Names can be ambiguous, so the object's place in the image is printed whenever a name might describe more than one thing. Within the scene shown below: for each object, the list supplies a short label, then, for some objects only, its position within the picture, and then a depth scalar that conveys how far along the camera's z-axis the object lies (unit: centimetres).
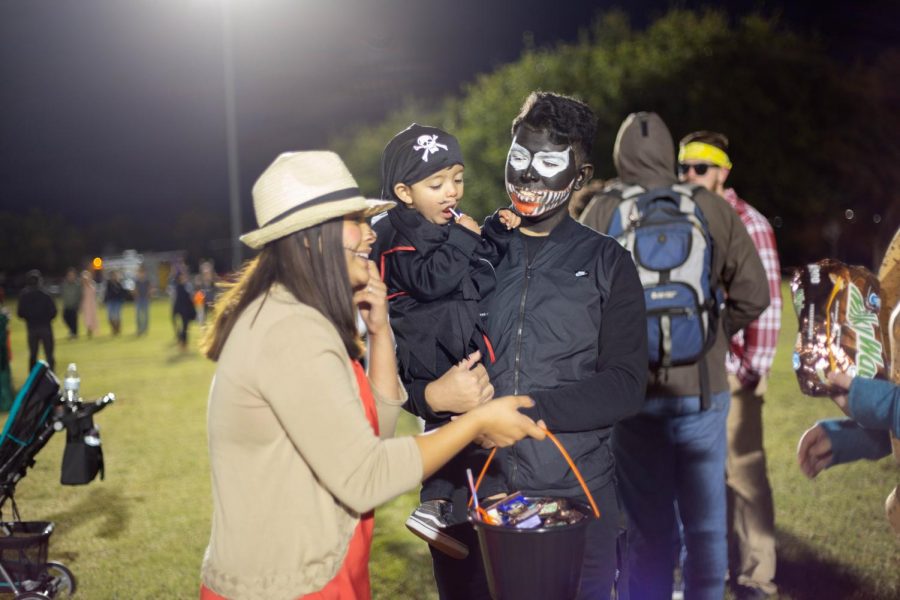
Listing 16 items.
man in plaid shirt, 509
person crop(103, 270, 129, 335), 2823
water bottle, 584
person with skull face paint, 269
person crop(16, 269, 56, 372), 1611
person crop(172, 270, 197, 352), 2245
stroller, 530
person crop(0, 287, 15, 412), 1398
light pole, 2857
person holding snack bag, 236
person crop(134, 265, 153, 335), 2792
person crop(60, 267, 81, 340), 2436
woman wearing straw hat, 210
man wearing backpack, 394
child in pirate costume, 282
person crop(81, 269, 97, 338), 2778
